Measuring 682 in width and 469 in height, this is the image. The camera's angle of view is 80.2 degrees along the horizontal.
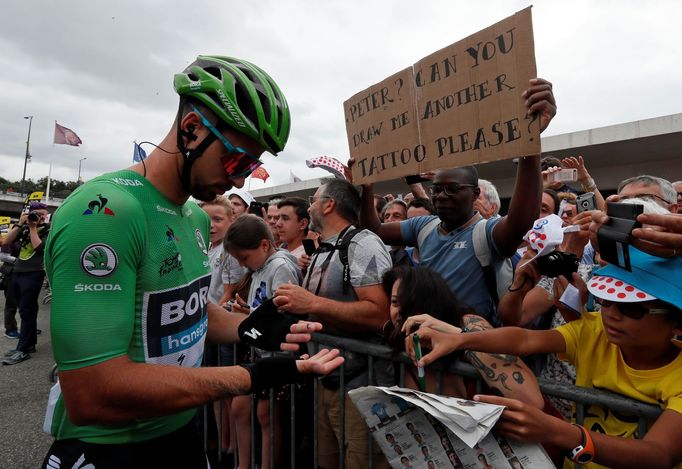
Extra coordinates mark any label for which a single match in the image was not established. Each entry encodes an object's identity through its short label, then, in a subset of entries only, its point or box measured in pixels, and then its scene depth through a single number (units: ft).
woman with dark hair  5.52
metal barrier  4.76
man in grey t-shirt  7.36
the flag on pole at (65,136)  74.59
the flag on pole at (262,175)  50.72
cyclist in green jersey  3.61
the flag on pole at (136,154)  20.34
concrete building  37.78
